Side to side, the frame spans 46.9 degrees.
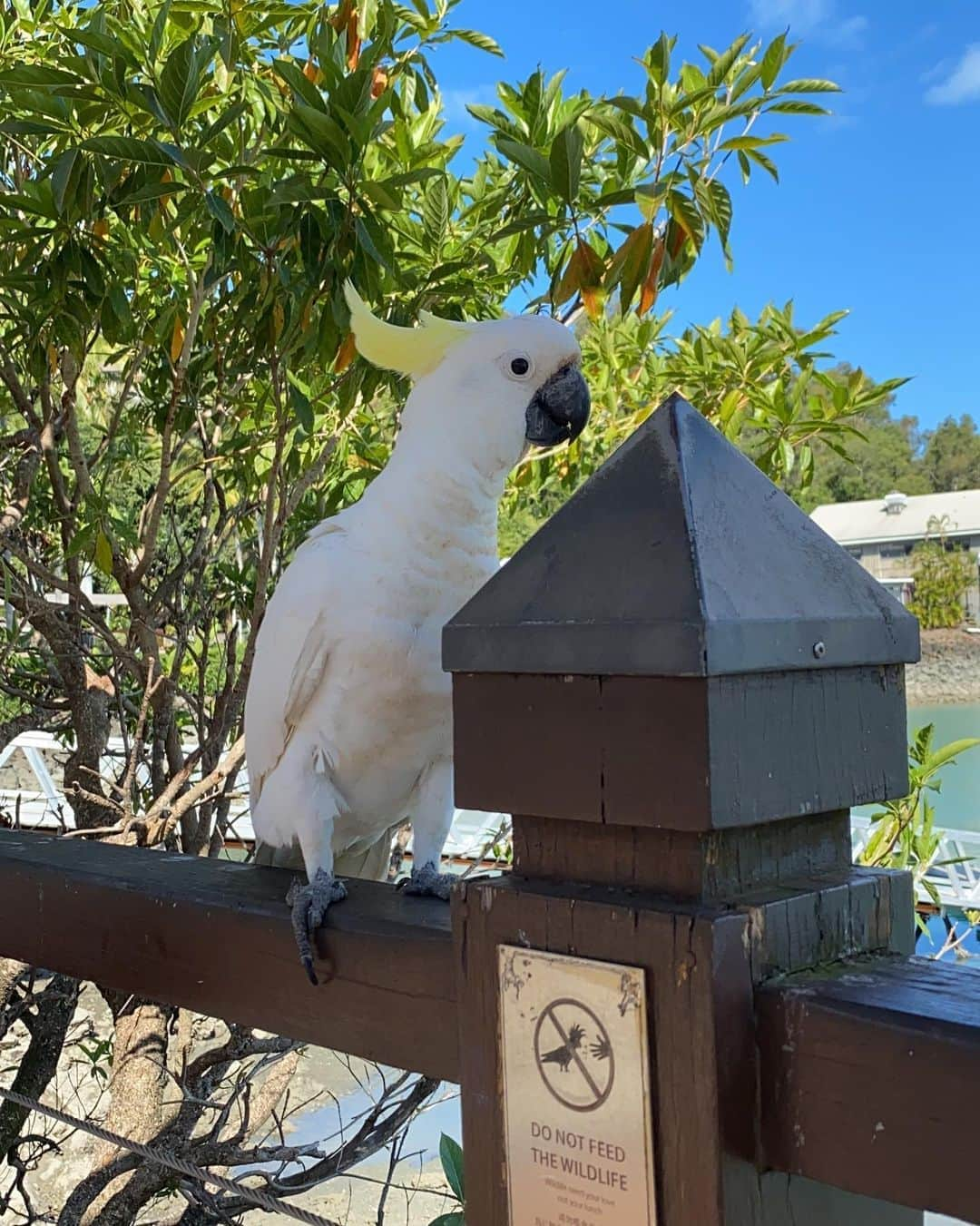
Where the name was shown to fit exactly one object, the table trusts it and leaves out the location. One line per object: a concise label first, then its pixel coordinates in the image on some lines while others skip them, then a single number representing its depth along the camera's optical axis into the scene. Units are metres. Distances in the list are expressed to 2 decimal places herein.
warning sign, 0.56
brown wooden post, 0.54
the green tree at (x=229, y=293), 1.59
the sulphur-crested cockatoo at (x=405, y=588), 1.25
